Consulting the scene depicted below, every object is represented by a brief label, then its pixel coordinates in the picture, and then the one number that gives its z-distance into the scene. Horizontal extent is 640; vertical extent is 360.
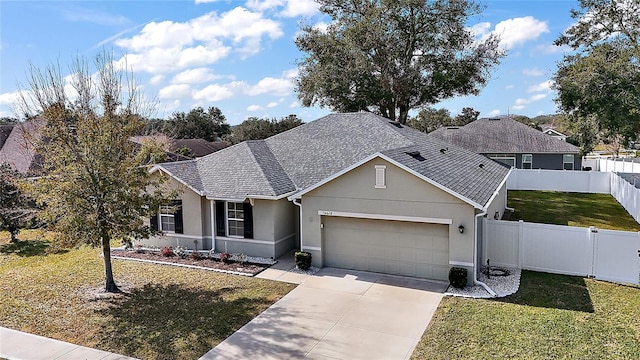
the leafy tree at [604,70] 23.28
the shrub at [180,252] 16.19
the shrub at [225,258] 15.39
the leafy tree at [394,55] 30.31
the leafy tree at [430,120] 70.56
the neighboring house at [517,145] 33.34
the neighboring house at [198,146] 46.19
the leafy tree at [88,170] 11.46
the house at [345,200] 12.98
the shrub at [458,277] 12.13
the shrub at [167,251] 16.33
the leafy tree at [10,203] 18.55
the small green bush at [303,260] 14.20
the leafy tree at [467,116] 76.23
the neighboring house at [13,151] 26.89
